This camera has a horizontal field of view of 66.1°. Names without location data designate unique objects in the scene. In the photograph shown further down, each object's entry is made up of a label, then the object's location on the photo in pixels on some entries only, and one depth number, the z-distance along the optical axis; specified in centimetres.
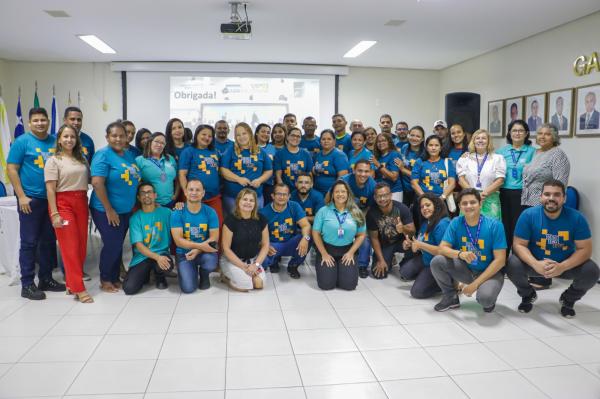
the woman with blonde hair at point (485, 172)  443
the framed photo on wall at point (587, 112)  490
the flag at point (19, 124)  690
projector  490
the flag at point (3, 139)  659
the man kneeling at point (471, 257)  334
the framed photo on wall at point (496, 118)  677
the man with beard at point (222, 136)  496
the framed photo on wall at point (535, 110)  575
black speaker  721
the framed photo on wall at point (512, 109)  627
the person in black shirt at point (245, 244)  403
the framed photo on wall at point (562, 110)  529
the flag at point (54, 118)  761
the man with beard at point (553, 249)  328
